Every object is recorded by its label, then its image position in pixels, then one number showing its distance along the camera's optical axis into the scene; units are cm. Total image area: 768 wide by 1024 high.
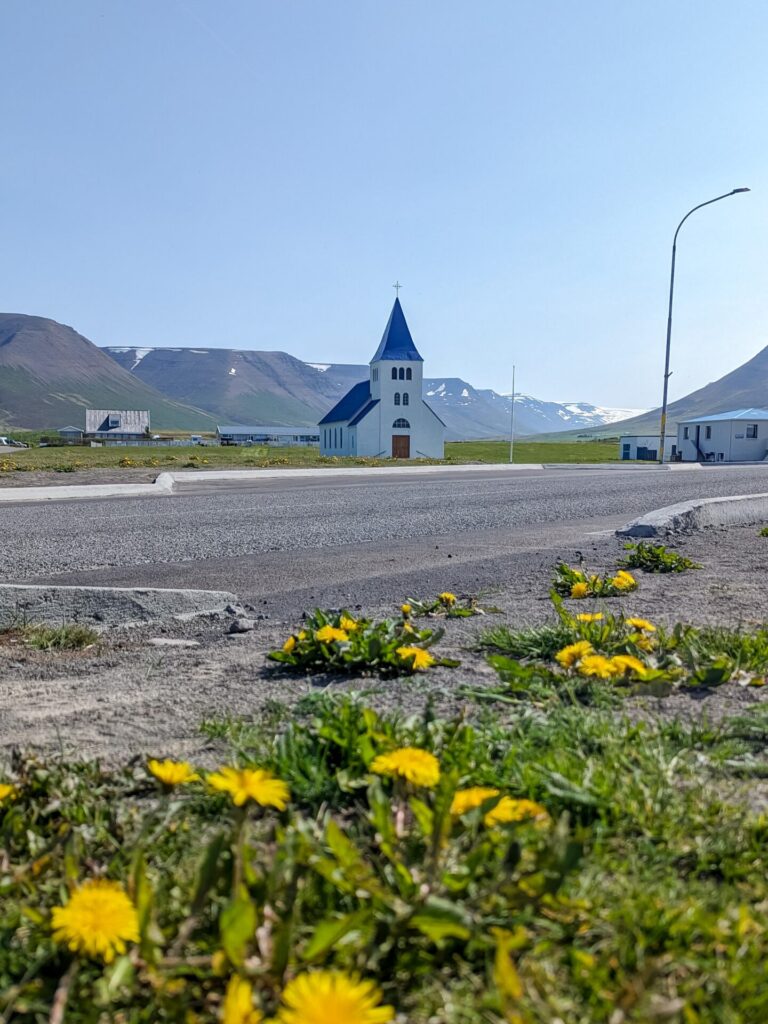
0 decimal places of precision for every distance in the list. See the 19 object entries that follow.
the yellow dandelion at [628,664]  269
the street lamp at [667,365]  3266
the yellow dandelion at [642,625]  316
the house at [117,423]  15862
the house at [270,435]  17662
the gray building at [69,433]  17338
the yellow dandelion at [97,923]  135
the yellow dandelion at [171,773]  181
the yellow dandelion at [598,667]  268
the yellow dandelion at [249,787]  158
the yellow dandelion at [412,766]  175
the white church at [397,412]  6488
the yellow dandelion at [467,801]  170
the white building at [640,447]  6224
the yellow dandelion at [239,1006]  116
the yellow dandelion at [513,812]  168
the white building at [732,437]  5419
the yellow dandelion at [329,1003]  110
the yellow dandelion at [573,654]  284
